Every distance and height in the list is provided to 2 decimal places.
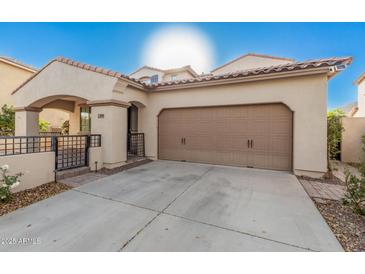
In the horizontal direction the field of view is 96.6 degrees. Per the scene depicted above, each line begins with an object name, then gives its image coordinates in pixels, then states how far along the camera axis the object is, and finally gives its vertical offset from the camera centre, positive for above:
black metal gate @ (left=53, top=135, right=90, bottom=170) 5.53 -0.87
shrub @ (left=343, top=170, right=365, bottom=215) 3.00 -1.05
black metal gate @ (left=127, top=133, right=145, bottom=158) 8.29 -0.44
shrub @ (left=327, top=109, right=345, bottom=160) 6.74 +0.24
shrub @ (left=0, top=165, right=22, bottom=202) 3.49 -1.06
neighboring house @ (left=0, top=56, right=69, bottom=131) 12.04 +4.26
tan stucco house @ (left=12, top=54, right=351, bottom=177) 5.72 +1.14
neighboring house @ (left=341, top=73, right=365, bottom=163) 7.98 +0.02
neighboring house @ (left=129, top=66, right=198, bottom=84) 18.50 +7.46
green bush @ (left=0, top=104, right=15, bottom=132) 10.18 +1.03
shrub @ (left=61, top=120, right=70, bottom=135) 12.45 +0.63
